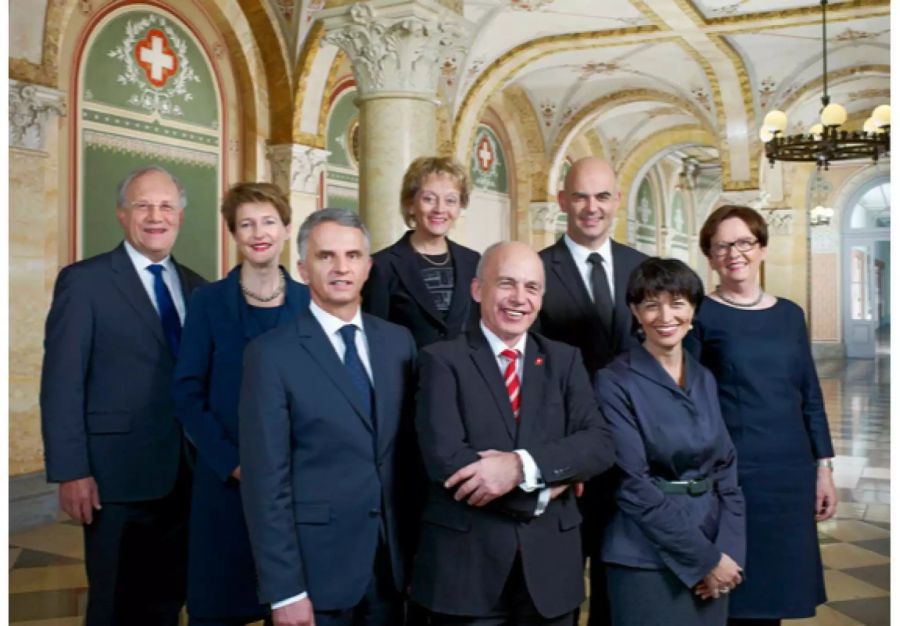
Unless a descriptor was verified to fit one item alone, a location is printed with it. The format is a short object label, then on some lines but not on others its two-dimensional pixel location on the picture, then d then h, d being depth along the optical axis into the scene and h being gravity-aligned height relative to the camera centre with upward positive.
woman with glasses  3.07 -0.31
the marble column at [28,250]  6.62 +0.52
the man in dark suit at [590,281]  3.11 +0.14
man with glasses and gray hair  2.99 -0.27
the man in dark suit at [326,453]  2.32 -0.33
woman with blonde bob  3.22 +0.18
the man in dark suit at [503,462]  2.38 -0.35
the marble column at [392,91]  6.05 +1.51
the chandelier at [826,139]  10.72 +2.13
